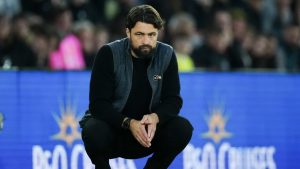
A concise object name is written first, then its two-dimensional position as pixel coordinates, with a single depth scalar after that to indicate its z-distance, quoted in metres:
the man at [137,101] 11.59
